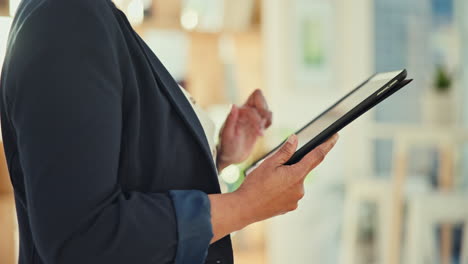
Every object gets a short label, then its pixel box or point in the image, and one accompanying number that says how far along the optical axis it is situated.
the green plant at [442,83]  3.39
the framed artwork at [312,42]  3.78
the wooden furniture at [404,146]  3.10
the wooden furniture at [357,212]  3.37
